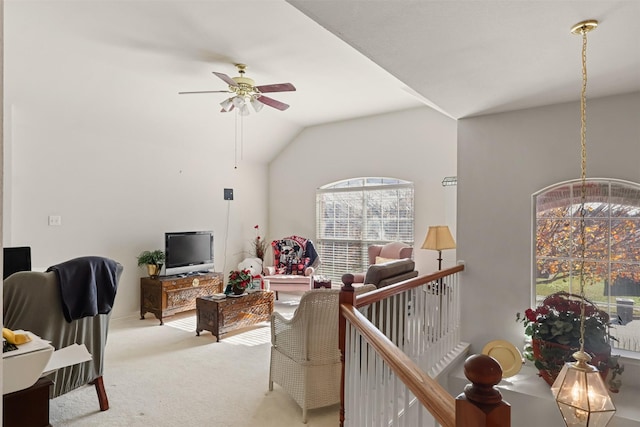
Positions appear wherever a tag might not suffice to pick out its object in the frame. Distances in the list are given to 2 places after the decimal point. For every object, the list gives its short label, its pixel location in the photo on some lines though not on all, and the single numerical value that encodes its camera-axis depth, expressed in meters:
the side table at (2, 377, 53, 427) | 1.91
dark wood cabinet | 5.02
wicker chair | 2.72
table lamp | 4.77
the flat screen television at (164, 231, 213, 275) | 5.36
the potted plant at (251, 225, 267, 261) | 7.05
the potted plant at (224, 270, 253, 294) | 4.59
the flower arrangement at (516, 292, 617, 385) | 2.98
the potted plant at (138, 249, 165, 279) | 5.18
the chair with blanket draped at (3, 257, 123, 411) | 2.41
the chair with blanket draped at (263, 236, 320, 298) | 5.98
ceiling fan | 3.76
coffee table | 4.34
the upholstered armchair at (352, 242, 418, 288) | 3.38
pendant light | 2.19
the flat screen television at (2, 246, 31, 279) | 3.70
